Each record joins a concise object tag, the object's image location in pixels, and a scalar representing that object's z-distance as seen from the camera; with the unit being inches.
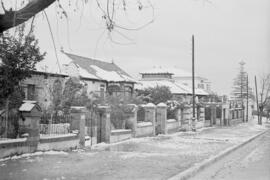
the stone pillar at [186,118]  1199.1
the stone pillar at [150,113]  940.6
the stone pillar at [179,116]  1153.9
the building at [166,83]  2014.0
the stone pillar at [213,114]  1550.7
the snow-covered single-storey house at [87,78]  962.7
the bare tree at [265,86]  2345.0
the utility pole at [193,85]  1154.8
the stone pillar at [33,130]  521.3
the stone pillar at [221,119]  1629.4
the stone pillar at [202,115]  1401.3
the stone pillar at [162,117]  996.6
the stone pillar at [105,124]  710.0
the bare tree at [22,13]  243.0
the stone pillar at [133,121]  831.1
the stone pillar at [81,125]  631.8
